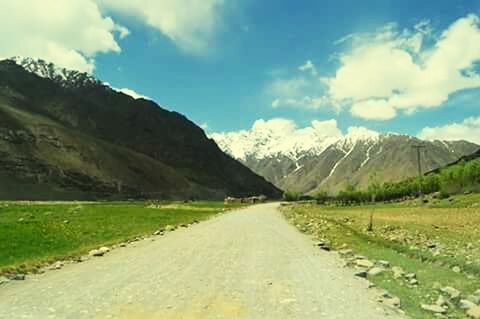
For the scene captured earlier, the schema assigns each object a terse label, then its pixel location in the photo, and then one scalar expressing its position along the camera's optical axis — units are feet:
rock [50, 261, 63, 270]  66.23
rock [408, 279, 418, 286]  53.62
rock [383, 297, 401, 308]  44.06
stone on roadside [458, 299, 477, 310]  42.07
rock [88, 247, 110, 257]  79.96
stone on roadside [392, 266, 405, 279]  57.61
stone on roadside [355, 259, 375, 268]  66.74
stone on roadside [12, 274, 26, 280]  57.13
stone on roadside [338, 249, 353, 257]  80.38
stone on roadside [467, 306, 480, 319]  39.69
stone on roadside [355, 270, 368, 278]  59.12
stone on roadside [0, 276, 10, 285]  54.70
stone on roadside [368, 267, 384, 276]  60.24
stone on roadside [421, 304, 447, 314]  41.65
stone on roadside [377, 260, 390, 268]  65.91
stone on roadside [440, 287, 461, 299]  46.28
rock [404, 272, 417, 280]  56.59
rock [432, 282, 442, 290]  51.26
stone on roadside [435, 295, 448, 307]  43.92
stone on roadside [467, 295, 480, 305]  43.95
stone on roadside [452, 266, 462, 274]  61.11
